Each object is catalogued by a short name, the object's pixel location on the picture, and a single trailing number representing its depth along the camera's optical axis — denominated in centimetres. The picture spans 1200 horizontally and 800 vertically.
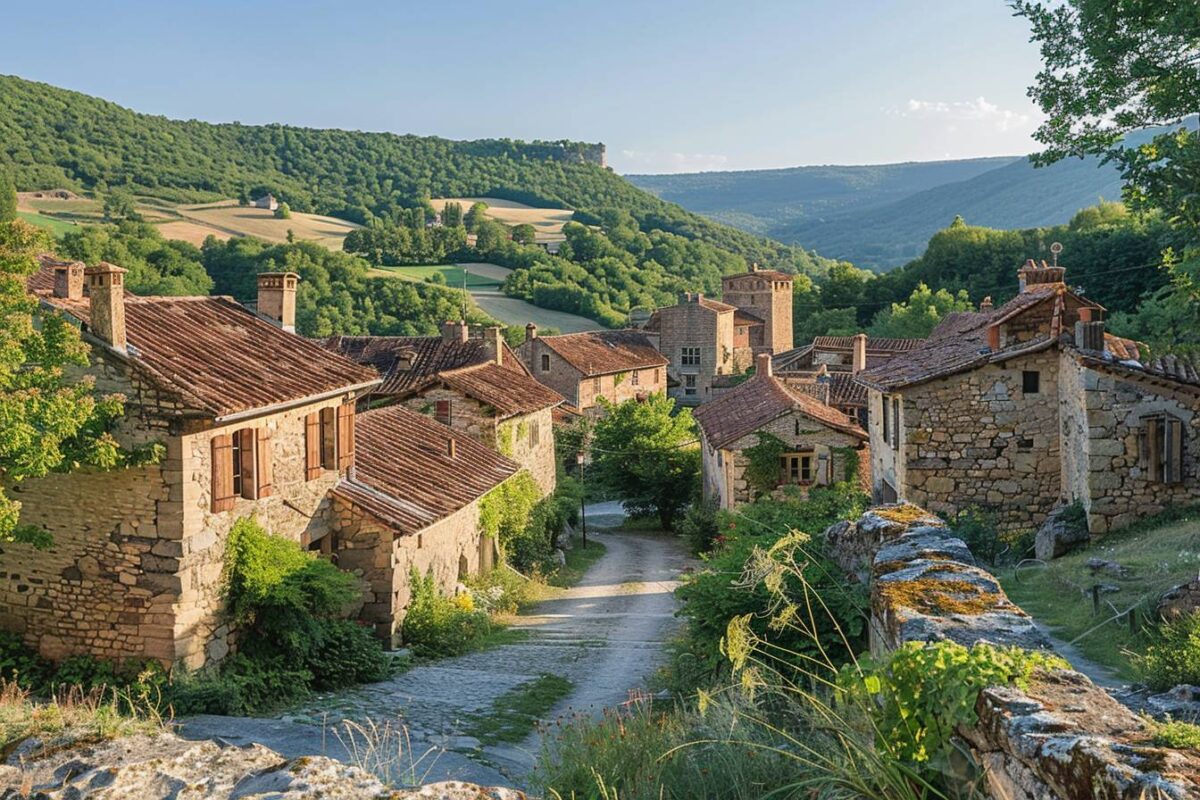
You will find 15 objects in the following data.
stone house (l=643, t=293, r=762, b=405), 7144
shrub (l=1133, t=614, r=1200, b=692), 774
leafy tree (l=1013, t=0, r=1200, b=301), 1412
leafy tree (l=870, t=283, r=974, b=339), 6731
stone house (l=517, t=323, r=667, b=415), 5728
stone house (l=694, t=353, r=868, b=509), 2967
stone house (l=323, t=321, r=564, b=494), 2862
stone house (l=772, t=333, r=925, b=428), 4199
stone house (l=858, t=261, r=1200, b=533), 1825
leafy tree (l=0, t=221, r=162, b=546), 1196
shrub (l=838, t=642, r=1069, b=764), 455
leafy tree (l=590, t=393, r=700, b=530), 4009
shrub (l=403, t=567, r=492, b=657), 1784
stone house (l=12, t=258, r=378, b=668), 1350
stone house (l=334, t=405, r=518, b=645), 1731
